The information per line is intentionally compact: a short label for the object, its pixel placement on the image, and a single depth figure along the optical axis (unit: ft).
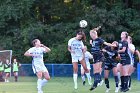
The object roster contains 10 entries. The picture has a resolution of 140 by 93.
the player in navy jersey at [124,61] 60.39
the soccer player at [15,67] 114.45
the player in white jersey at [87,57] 82.77
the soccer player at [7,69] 112.44
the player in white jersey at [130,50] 63.46
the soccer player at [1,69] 110.58
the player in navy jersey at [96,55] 61.77
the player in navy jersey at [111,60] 65.46
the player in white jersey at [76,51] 68.28
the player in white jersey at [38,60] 60.18
